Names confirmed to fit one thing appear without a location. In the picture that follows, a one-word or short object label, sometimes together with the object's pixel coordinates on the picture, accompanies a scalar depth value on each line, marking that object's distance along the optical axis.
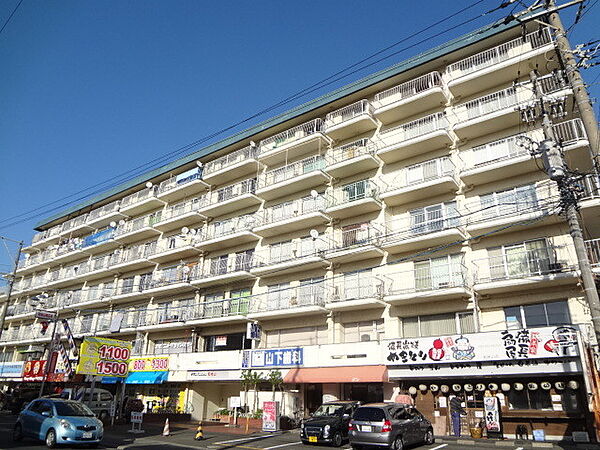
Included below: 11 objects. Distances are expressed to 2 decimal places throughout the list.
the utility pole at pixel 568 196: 12.62
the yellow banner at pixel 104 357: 21.56
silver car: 14.59
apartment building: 20.38
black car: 16.95
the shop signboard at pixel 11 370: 45.06
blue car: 14.80
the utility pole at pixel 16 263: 34.19
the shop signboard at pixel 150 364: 32.94
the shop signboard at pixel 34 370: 41.75
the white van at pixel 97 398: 26.02
